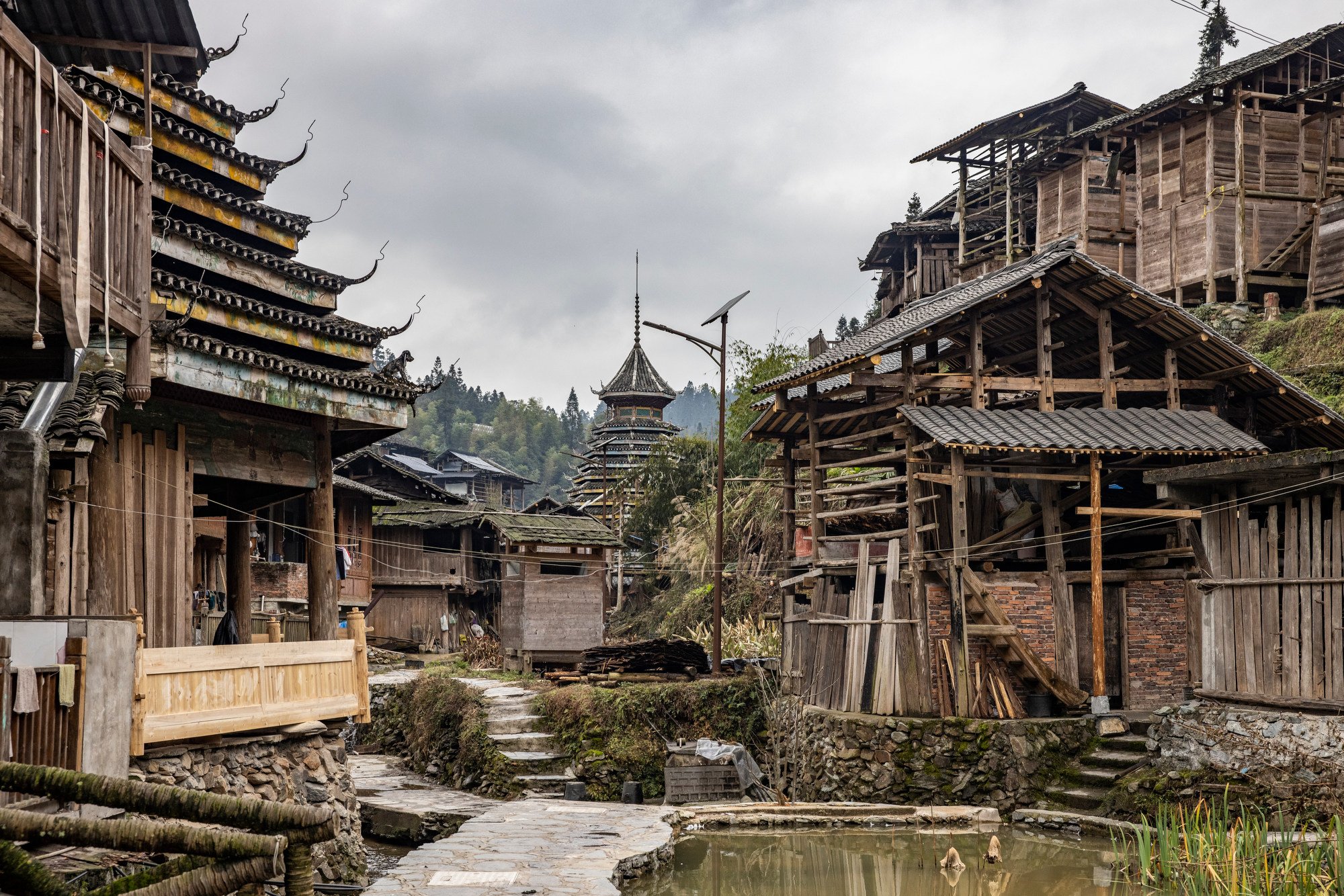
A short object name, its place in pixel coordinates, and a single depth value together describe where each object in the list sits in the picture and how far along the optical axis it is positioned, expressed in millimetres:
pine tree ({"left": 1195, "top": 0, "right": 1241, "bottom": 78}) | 39531
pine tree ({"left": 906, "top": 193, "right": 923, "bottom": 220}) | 53125
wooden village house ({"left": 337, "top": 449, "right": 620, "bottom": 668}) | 31750
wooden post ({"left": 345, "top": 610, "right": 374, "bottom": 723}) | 15406
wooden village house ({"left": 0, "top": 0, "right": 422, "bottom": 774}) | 8039
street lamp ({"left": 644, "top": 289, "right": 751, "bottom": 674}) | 23375
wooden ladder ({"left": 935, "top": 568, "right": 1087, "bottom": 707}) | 17891
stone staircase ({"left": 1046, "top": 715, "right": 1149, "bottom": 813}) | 16625
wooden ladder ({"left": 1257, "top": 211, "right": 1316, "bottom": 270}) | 29062
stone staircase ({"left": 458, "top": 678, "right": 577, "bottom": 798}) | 20938
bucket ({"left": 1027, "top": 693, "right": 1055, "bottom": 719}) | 18078
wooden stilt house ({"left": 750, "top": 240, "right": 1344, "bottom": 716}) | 18172
